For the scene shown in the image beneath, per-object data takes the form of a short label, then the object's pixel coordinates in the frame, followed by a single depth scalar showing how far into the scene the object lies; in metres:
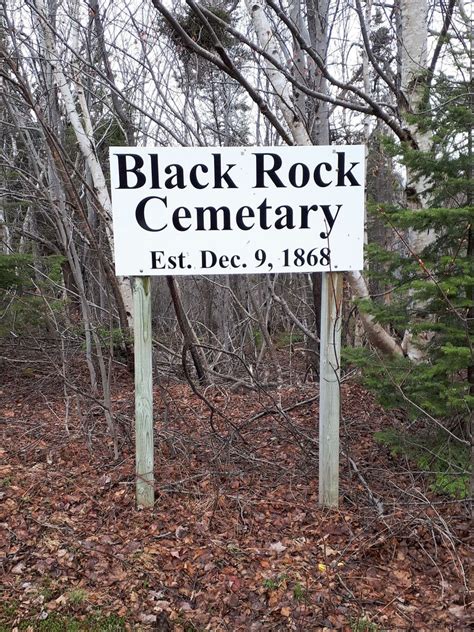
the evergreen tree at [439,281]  3.39
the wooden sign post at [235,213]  3.21
